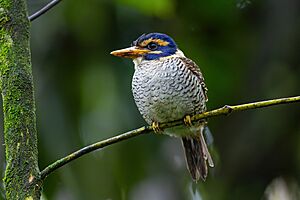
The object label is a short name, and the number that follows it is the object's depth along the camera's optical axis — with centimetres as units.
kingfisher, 584
